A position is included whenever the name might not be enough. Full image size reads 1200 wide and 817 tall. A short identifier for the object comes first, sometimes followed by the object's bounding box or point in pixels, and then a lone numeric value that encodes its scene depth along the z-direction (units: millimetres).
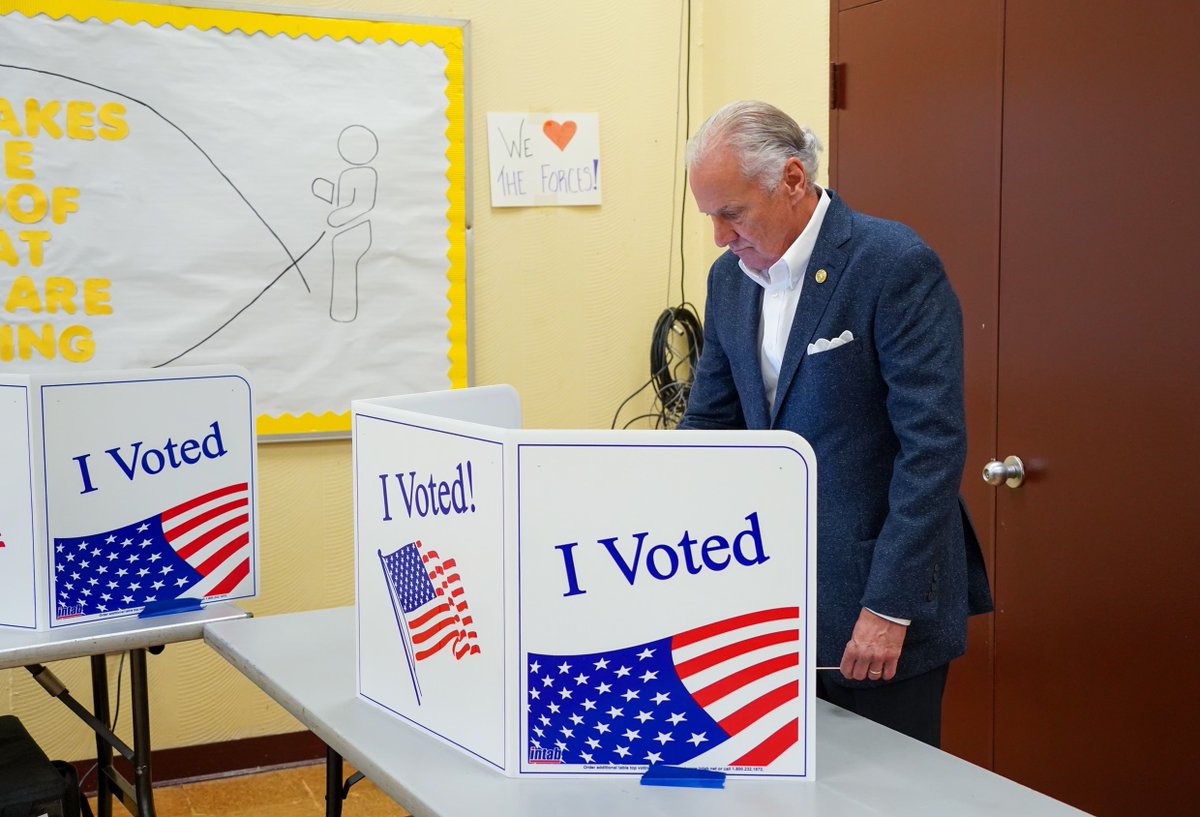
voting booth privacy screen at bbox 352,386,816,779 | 1288
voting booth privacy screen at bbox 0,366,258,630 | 1929
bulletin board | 2988
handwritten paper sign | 3457
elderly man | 1562
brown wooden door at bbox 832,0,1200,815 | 2049
